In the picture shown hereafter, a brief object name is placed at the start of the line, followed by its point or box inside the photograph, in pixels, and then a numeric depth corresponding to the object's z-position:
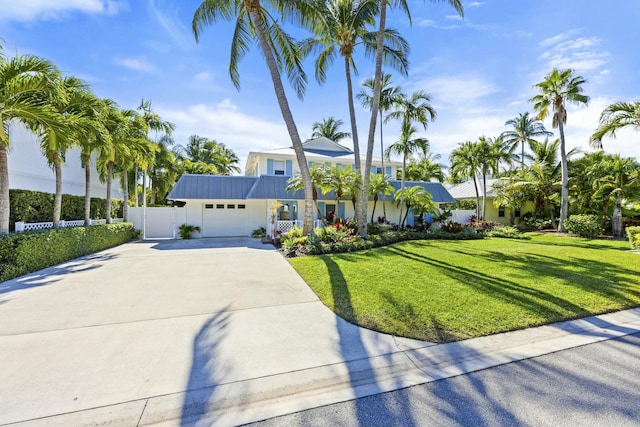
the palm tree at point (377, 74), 11.45
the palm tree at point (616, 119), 12.58
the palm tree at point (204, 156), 26.89
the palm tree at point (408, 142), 16.75
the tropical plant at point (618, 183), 15.49
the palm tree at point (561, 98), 16.75
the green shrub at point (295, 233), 12.62
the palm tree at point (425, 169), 28.67
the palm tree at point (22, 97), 6.50
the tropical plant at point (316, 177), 13.69
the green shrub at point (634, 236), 11.61
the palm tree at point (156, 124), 17.88
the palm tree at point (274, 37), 10.59
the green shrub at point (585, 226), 16.49
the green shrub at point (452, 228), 16.46
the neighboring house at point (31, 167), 12.78
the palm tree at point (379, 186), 15.76
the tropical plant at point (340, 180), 13.79
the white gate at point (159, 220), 17.53
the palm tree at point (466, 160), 20.78
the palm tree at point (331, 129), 33.08
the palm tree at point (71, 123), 7.28
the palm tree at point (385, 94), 16.41
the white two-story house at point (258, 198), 16.58
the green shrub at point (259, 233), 17.67
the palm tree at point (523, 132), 22.97
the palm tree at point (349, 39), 12.70
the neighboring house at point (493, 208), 24.30
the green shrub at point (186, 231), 17.12
